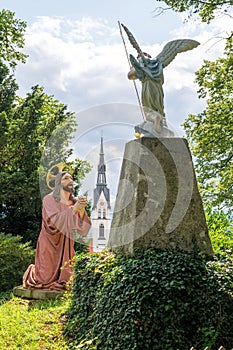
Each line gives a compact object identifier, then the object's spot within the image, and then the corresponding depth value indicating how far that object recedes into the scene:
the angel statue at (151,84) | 5.80
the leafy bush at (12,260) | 9.33
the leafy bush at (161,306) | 4.07
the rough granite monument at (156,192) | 5.15
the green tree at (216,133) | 13.09
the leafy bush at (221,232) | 5.79
